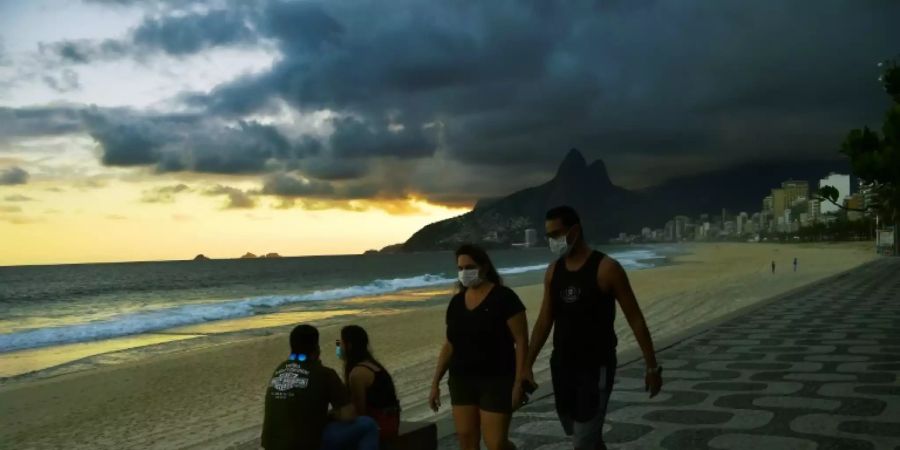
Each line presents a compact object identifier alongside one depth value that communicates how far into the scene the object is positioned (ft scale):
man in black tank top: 11.62
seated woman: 13.78
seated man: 12.67
